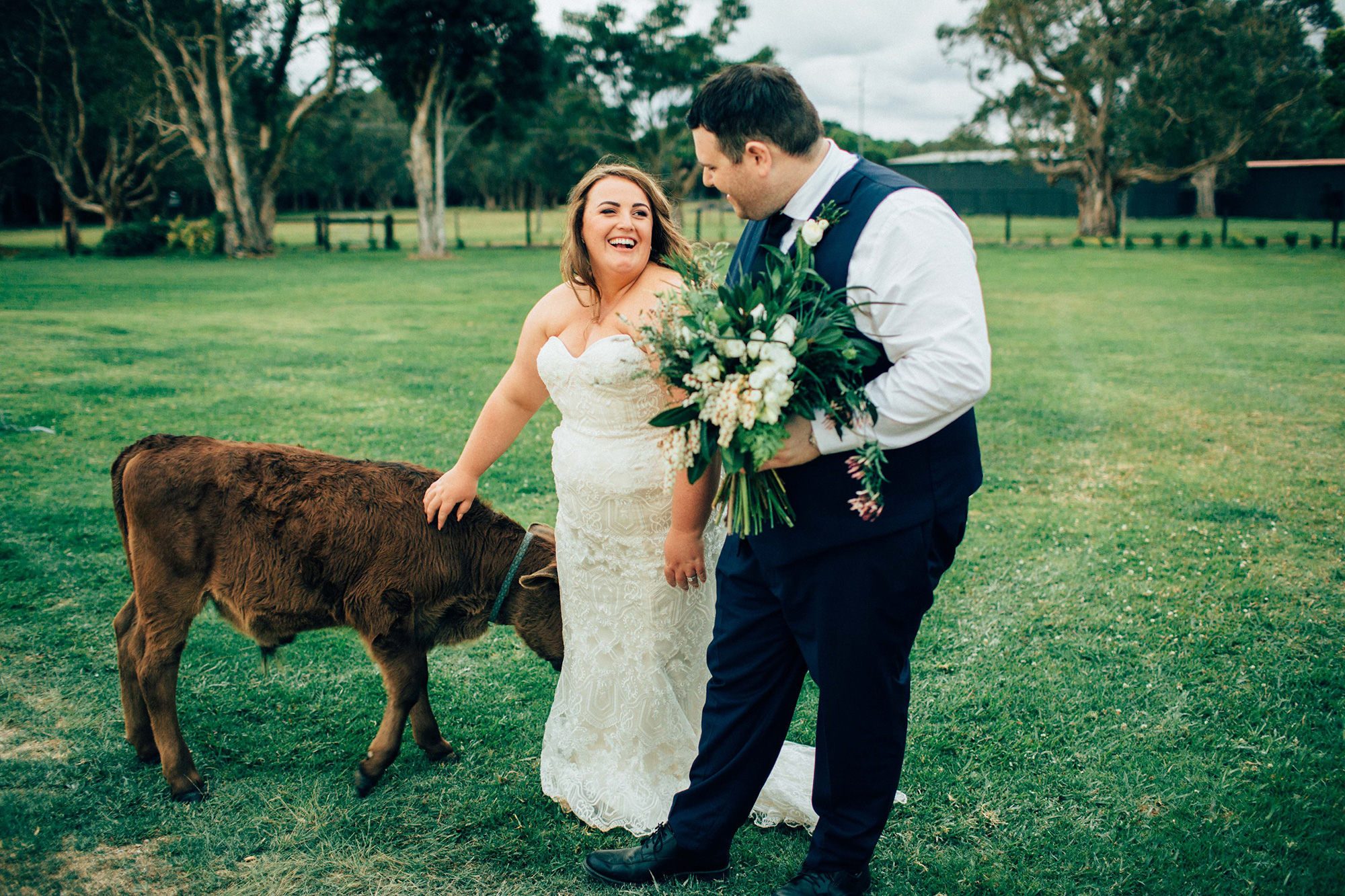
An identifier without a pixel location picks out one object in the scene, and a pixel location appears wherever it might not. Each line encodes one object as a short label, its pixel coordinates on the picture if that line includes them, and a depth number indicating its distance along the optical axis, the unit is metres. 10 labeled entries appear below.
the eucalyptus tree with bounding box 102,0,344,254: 29.78
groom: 2.35
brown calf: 3.49
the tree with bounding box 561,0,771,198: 42.78
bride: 3.26
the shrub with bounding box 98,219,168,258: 31.34
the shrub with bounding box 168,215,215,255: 33.00
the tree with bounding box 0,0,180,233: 33.09
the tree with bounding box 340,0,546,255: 29.92
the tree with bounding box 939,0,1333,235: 38.09
